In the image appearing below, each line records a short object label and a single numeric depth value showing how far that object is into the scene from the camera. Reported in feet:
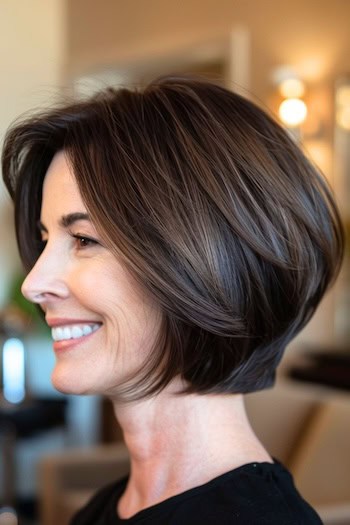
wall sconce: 12.01
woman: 3.05
